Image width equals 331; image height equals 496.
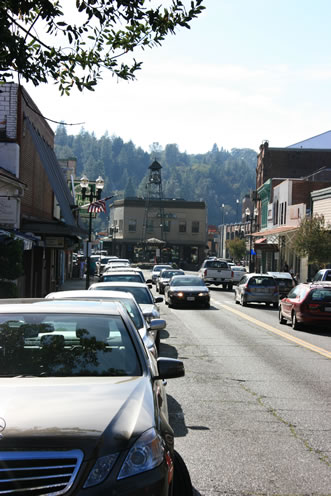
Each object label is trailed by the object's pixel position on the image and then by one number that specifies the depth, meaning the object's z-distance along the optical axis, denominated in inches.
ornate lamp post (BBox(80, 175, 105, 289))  1251.8
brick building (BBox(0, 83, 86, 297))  978.7
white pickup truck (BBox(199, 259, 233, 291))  1750.7
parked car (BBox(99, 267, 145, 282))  775.1
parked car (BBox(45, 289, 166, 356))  350.9
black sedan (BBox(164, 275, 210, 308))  1149.1
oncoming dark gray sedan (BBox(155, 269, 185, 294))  1542.8
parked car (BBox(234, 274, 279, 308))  1225.4
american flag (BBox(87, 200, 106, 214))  1272.1
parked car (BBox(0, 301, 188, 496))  139.8
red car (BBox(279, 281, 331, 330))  789.2
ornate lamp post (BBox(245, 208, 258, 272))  2487.8
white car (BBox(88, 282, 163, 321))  575.5
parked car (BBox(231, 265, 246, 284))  2128.4
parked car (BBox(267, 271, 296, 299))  1381.6
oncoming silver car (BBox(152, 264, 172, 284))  1911.9
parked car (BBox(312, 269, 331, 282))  1146.7
